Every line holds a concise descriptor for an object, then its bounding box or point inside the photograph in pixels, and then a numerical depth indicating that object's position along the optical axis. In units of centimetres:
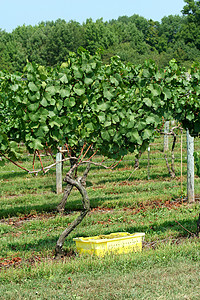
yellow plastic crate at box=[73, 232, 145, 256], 1066
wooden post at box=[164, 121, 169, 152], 3145
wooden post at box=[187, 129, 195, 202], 1797
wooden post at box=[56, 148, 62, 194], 2110
